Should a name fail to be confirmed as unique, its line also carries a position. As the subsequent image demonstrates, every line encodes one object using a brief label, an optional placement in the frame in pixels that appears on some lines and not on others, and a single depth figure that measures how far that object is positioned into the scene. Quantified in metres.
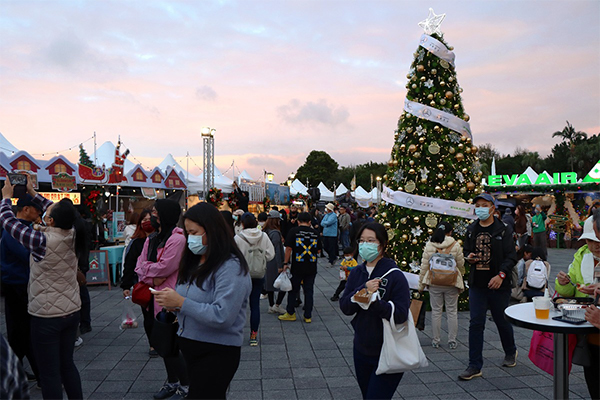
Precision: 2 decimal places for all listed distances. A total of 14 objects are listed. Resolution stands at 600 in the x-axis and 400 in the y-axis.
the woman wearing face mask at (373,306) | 2.84
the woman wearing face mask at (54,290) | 3.35
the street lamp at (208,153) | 19.81
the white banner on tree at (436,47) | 7.86
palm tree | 52.53
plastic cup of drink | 2.96
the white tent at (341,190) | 35.22
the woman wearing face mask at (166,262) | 3.80
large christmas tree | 7.80
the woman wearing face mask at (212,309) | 2.49
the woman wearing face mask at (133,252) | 4.94
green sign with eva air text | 21.14
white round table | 2.86
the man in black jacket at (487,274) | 4.63
